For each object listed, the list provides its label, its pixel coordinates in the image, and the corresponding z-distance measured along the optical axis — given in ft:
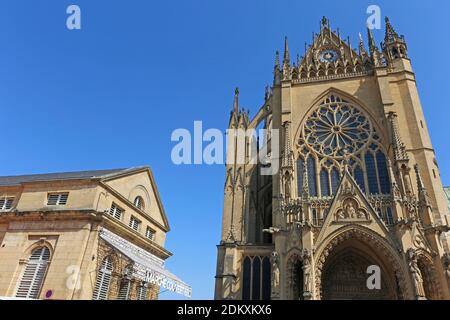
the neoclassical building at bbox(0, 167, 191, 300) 54.34
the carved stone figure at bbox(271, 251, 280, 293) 64.13
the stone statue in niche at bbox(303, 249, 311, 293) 60.85
